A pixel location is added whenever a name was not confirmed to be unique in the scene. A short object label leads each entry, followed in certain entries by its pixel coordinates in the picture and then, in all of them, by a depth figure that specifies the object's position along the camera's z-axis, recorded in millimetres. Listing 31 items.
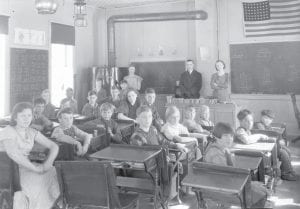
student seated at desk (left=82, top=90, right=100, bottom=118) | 6150
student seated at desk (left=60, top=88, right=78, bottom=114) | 6655
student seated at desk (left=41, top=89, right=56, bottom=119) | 6252
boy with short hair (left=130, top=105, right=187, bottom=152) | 3881
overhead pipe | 8371
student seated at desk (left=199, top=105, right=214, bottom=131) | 5211
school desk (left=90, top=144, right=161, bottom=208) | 3086
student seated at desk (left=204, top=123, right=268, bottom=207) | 2898
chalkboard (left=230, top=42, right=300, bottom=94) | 7812
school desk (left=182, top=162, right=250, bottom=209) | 2367
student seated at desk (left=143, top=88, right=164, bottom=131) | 5826
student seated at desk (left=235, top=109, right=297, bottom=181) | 3932
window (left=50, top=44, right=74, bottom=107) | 8289
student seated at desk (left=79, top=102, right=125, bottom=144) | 4242
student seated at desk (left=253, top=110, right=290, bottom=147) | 4777
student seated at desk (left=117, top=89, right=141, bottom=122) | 5973
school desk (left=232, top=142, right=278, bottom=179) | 3629
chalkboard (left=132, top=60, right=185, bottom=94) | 9039
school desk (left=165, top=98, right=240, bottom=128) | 7293
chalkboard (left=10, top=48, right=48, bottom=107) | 7086
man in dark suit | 8266
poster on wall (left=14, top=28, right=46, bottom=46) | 7164
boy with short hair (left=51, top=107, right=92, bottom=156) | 3816
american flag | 7664
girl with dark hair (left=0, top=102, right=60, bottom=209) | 2902
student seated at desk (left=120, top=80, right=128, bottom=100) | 7376
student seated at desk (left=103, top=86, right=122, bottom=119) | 6520
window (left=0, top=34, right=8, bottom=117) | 6922
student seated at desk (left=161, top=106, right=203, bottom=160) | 4262
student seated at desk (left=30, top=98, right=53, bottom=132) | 4625
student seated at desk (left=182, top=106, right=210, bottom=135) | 4900
